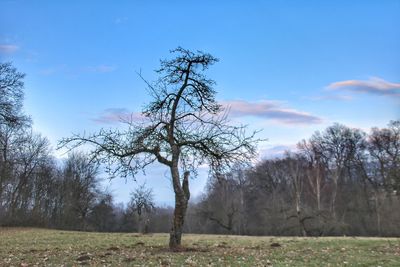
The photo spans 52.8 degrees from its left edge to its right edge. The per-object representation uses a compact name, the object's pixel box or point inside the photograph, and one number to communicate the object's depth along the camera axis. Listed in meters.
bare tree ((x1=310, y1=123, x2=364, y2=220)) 73.12
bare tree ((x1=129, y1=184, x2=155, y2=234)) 54.19
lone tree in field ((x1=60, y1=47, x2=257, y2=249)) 17.39
